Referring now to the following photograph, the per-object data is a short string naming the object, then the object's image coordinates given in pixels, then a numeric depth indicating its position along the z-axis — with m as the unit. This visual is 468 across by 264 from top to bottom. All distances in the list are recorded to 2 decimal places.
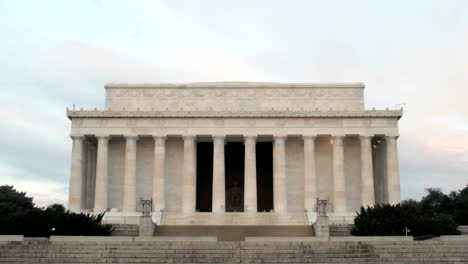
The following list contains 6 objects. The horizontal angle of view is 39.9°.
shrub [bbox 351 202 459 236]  45.66
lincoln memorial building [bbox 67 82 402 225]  61.62
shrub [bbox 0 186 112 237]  44.78
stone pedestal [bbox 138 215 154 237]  47.76
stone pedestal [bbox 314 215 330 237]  47.16
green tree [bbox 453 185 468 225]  69.69
